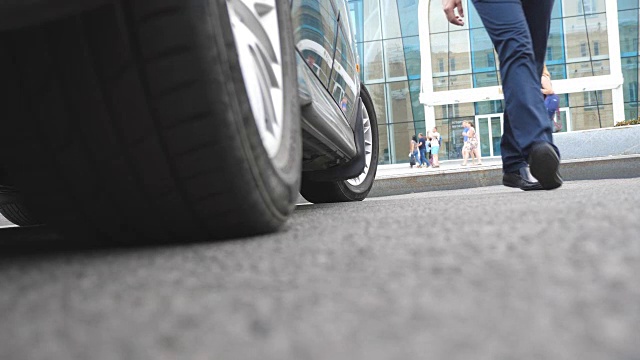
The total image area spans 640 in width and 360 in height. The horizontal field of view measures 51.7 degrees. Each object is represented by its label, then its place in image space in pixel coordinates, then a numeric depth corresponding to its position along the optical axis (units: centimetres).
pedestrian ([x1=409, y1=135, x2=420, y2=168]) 2484
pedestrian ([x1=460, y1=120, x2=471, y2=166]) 1905
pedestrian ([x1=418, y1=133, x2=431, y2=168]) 2403
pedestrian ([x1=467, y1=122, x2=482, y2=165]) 1931
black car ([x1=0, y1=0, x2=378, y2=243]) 125
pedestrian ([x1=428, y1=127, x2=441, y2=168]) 2208
